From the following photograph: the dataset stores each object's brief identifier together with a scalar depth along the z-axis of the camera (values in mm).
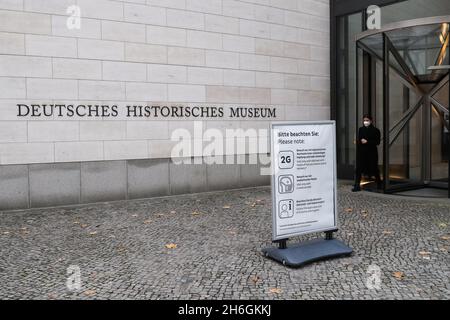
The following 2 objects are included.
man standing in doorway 10570
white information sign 5258
